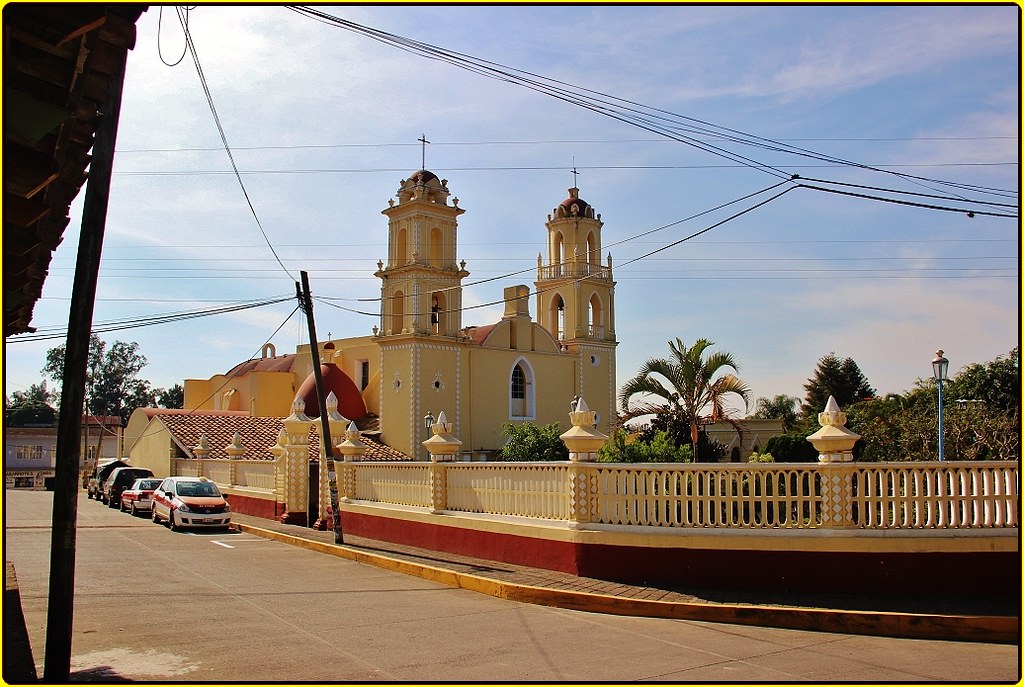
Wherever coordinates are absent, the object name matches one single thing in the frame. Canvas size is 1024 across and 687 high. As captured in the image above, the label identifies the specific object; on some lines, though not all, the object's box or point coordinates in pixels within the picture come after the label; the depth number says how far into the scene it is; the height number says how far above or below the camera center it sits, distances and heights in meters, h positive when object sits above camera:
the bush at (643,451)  21.80 -0.90
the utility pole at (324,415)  17.52 -0.03
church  39.03 +3.09
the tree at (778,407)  75.91 +0.82
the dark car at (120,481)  32.16 -2.46
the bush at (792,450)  34.94 -1.35
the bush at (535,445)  30.62 -1.07
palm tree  27.45 +1.01
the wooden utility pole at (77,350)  7.00 +0.51
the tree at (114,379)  94.50 +3.79
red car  26.86 -2.53
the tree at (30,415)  93.39 -0.18
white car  21.97 -2.31
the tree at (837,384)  65.12 +2.39
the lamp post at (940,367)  16.38 +0.92
